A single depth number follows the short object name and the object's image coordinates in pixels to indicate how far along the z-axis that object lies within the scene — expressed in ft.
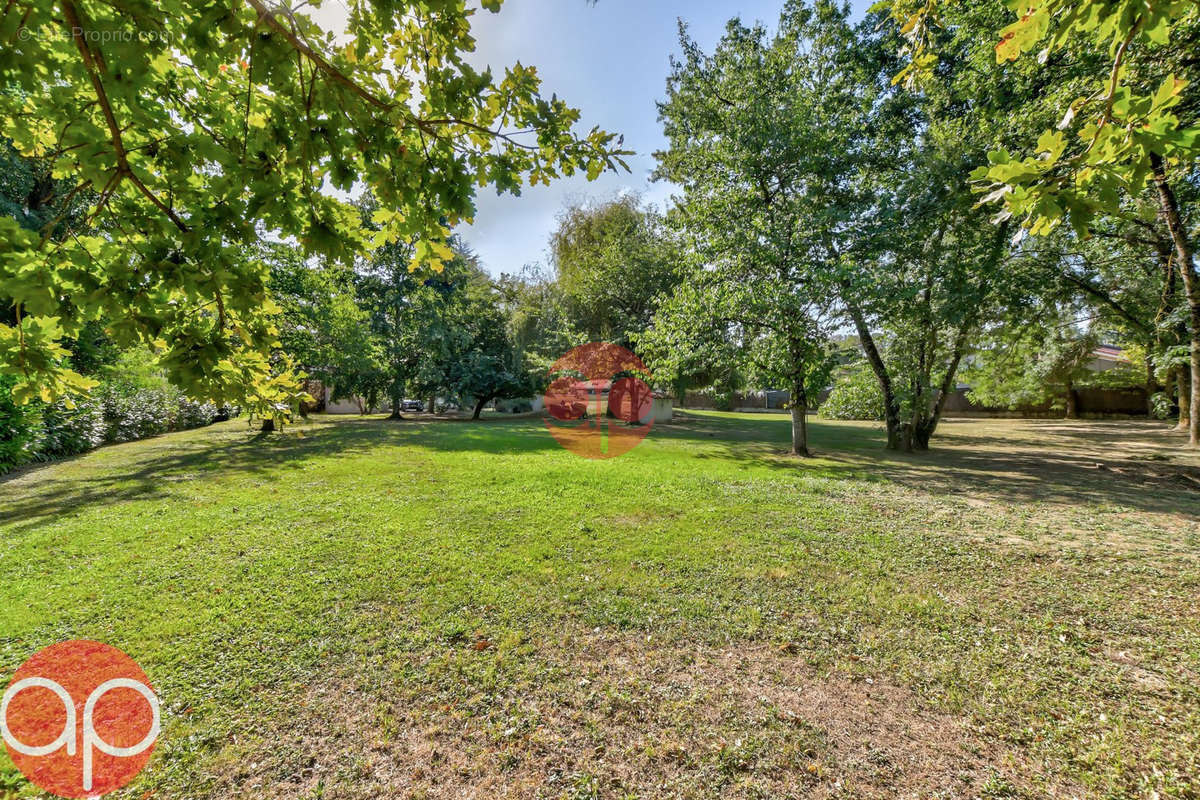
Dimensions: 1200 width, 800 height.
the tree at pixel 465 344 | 65.31
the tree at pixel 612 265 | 54.44
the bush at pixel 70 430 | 29.30
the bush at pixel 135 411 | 38.06
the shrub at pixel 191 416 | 49.75
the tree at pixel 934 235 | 28.09
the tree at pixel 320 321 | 44.14
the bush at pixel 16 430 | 24.50
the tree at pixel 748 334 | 29.68
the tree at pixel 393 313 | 65.00
